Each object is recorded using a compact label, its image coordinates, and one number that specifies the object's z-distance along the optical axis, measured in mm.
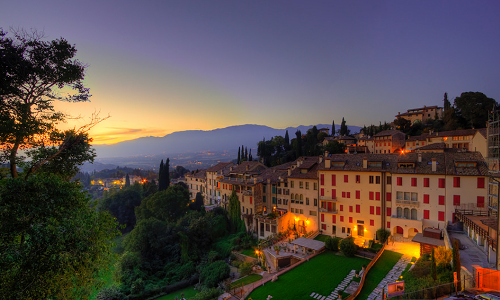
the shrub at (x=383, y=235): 27923
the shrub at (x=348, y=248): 26000
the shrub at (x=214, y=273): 28859
